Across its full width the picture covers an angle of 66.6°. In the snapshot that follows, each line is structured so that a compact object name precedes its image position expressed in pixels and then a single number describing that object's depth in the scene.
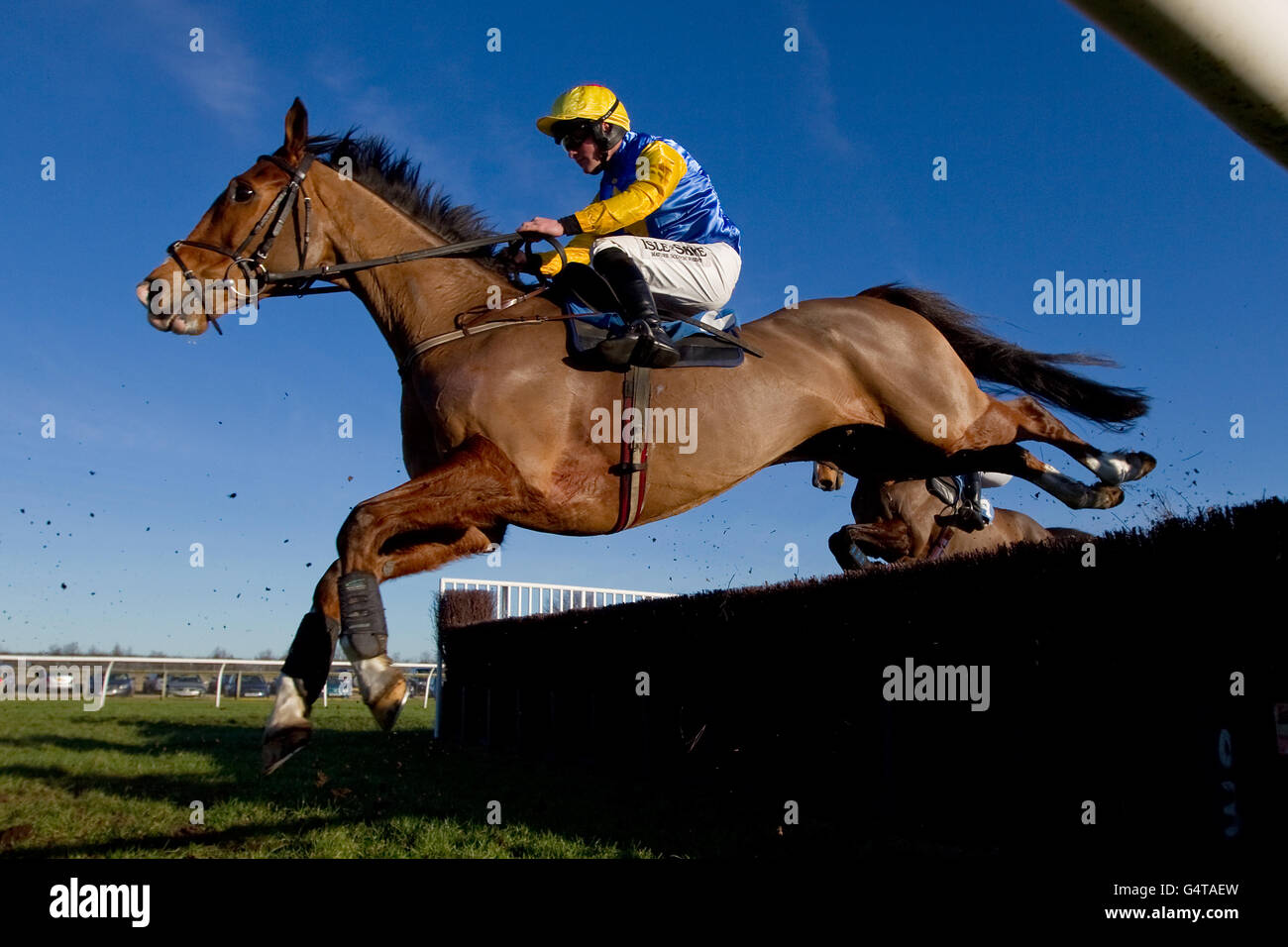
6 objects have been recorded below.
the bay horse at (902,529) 6.36
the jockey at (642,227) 3.81
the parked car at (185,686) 25.11
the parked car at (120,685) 23.97
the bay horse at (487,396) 3.34
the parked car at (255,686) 25.44
